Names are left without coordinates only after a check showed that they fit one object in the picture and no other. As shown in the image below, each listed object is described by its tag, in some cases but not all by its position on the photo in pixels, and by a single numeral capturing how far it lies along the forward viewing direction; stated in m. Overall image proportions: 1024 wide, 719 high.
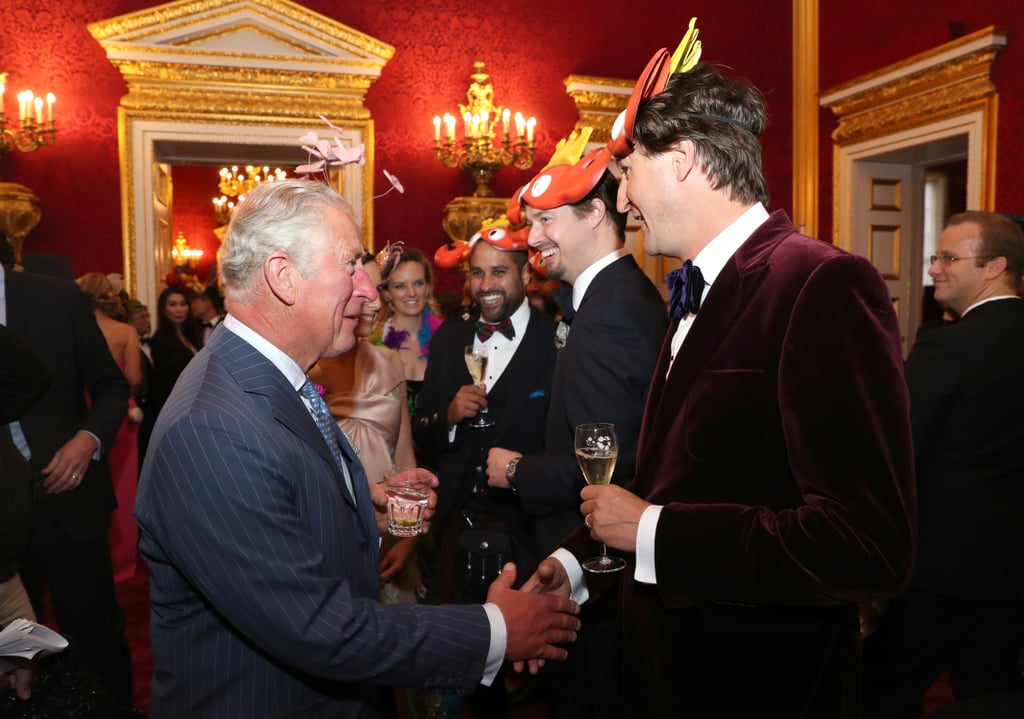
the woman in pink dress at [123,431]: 5.05
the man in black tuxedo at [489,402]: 3.13
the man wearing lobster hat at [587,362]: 2.22
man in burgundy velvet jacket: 1.26
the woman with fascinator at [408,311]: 4.57
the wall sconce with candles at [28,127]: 6.45
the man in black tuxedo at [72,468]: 2.80
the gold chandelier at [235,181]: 13.98
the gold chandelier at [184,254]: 15.85
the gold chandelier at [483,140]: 7.40
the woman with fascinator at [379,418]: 2.99
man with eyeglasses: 2.65
